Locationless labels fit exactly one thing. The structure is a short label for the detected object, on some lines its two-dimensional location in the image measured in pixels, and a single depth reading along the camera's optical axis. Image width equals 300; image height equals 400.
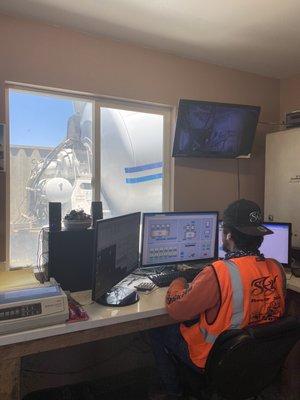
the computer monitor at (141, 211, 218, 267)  2.17
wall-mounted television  2.61
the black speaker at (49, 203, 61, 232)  1.82
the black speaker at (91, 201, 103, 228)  2.05
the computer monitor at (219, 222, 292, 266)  2.36
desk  1.34
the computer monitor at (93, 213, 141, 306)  1.56
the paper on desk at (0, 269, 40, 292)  1.95
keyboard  2.01
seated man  1.44
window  2.33
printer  1.32
